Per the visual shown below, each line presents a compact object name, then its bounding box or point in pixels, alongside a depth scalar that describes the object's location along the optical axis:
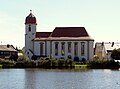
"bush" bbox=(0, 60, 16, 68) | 91.75
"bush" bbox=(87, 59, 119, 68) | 90.31
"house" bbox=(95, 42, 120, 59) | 130.38
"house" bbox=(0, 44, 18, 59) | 113.38
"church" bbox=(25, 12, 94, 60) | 109.56
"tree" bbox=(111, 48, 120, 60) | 116.49
